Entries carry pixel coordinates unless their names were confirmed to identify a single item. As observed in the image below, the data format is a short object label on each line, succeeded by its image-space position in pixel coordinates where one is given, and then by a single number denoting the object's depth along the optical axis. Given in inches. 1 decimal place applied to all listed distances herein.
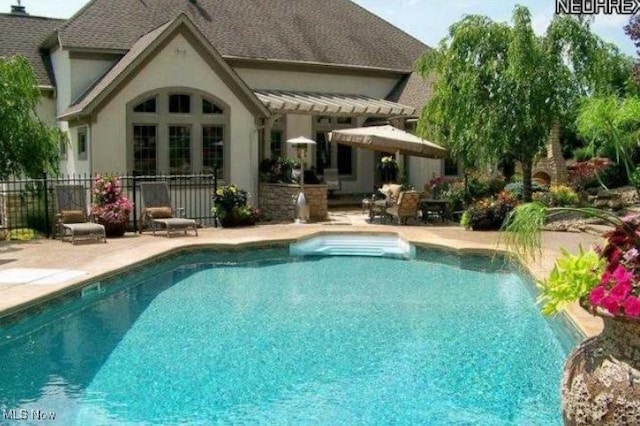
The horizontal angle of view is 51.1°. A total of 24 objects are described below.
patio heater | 779.4
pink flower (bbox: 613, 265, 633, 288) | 177.5
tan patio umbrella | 781.9
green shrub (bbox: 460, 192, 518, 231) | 710.5
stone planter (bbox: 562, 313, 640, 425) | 172.6
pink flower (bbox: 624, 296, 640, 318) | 169.2
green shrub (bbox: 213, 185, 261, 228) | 749.9
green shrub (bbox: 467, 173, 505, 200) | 853.2
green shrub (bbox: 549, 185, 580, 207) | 773.9
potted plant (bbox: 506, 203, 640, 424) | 173.3
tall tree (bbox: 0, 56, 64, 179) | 684.1
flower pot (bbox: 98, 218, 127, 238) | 657.0
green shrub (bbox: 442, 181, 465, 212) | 831.7
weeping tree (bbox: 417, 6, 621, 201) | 722.8
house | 757.9
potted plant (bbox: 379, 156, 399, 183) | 921.6
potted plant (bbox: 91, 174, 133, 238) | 659.4
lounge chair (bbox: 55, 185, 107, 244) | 612.7
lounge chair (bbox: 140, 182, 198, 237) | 677.3
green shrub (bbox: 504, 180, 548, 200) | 809.9
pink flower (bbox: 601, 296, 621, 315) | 173.0
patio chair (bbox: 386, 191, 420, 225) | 753.0
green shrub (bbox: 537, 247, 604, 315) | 185.5
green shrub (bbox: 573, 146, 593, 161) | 1175.8
